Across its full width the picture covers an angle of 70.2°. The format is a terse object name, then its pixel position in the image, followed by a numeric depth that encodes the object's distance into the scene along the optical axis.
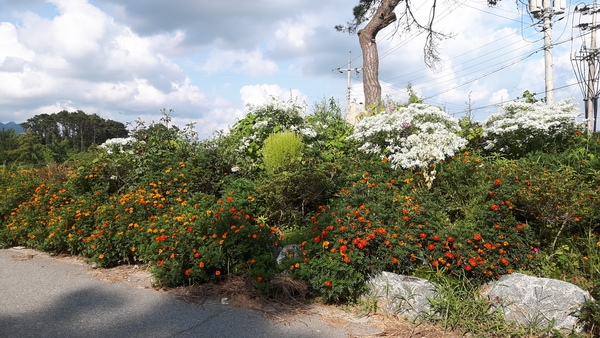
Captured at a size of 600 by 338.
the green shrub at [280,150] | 6.41
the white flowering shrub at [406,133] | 5.71
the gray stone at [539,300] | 3.38
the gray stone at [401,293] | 3.72
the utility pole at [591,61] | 19.30
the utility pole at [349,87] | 35.44
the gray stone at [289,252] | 4.41
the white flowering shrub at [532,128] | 6.22
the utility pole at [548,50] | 9.81
